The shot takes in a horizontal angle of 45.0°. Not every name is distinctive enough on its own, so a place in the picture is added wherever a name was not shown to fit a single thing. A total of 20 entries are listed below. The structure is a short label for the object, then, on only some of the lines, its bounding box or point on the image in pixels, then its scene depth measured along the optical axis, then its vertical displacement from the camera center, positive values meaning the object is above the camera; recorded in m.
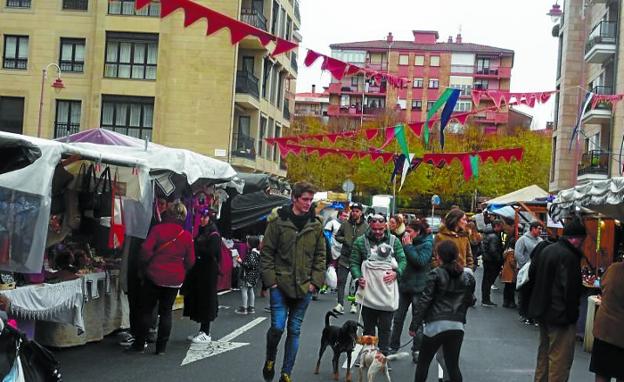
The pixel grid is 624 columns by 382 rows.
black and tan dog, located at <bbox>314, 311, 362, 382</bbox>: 8.46 -1.59
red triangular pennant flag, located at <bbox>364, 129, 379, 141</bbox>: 23.13 +2.21
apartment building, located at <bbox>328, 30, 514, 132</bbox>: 80.38 +15.67
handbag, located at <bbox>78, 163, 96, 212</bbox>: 10.78 +0.06
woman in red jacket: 9.52 -0.98
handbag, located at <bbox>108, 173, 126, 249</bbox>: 10.09 -0.59
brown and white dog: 7.88 -1.66
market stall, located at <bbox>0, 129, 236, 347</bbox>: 7.41 -0.40
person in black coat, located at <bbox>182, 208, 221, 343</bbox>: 10.66 -1.29
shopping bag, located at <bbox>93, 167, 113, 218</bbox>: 10.88 -0.14
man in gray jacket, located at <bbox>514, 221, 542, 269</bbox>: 15.47 -0.62
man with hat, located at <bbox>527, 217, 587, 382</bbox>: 7.38 -0.80
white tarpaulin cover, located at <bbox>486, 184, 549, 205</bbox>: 26.53 +0.62
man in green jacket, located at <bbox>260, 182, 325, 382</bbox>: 7.70 -0.70
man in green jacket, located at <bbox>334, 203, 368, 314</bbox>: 14.26 -0.67
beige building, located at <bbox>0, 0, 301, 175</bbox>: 36.91 +5.65
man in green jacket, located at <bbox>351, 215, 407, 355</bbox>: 8.82 -0.72
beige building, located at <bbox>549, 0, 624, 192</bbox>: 34.47 +6.65
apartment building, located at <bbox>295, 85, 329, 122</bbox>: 111.25 +14.36
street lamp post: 33.51 +3.68
